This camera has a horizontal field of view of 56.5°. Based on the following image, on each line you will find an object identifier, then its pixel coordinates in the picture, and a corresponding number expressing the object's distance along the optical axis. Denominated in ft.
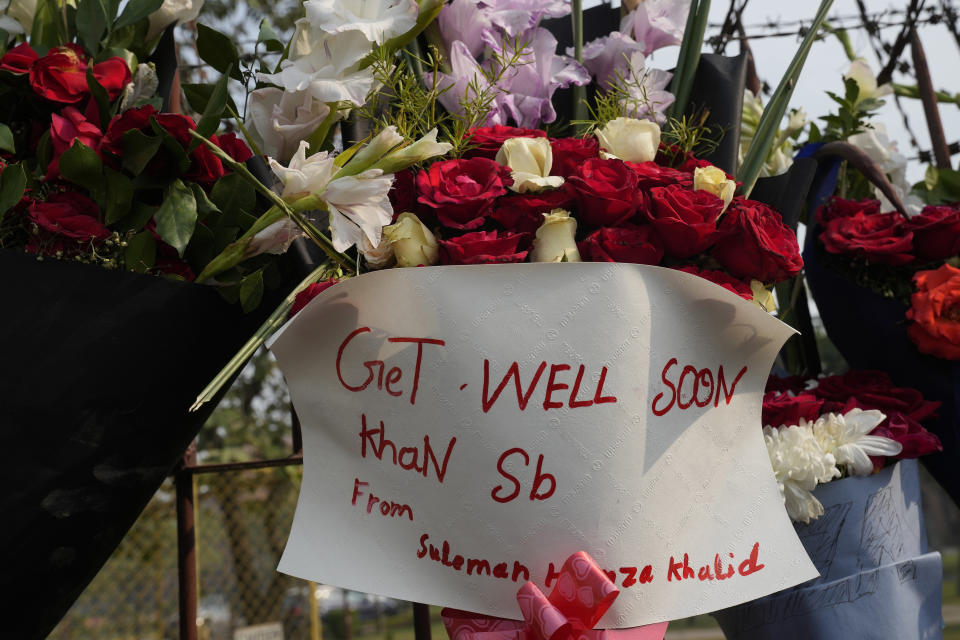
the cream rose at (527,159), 2.45
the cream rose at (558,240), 2.40
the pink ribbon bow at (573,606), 2.16
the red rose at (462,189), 2.38
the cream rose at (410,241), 2.43
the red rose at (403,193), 2.59
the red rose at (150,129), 2.65
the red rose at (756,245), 2.47
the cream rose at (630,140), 2.63
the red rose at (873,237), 3.51
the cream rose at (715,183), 2.51
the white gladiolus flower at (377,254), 2.40
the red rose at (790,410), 3.10
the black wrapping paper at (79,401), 2.43
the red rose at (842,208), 3.70
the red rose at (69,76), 2.81
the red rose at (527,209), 2.43
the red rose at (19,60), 2.83
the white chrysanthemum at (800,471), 2.88
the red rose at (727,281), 2.45
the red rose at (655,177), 2.52
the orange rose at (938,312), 3.38
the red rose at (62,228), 2.49
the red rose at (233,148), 2.88
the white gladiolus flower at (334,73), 2.60
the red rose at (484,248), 2.34
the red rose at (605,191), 2.39
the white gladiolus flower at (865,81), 4.17
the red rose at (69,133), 2.67
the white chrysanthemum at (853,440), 2.99
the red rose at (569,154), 2.57
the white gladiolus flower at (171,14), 3.21
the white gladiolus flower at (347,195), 2.36
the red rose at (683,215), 2.39
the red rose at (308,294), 2.52
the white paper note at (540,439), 2.26
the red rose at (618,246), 2.38
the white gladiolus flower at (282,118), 2.76
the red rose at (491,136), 2.62
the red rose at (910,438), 3.09
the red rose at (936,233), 3.53
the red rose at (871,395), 3.30
